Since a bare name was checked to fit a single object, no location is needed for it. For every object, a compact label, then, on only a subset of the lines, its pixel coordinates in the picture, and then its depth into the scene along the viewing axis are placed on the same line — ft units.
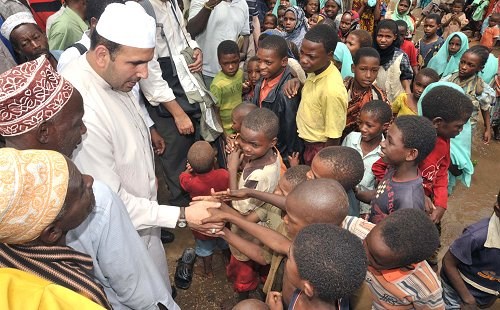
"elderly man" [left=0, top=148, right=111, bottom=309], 3.74
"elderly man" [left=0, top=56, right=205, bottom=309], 5.26
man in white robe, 6.79
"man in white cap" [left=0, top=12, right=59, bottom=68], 11.78
